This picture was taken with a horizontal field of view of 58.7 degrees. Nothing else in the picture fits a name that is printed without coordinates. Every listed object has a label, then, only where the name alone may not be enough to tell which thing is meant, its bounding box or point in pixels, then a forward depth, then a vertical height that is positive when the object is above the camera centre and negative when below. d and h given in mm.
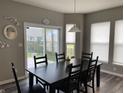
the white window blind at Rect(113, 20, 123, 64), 4203 -8
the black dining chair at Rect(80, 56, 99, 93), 2705 -838
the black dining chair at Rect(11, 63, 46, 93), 2149 -960
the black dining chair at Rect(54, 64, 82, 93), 2223 -901
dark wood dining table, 2082 -692
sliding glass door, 4343 -27
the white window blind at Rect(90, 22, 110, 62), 4632 +113
